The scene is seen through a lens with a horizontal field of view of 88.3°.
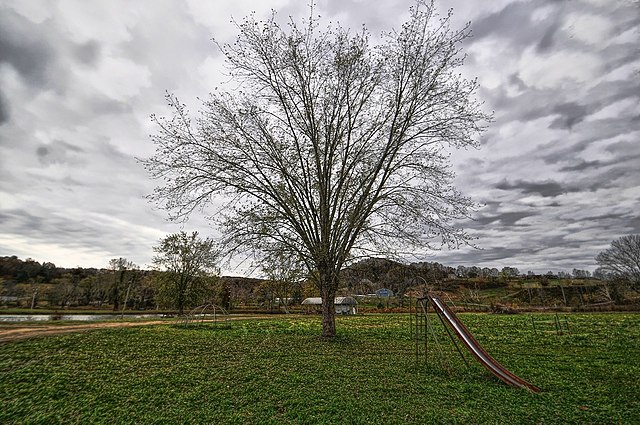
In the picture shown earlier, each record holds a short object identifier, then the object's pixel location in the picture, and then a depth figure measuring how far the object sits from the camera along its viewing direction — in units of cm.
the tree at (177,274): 3409
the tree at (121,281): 4850
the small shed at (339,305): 4462
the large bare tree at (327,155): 1222
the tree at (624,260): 5821
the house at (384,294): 6481
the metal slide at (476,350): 721
